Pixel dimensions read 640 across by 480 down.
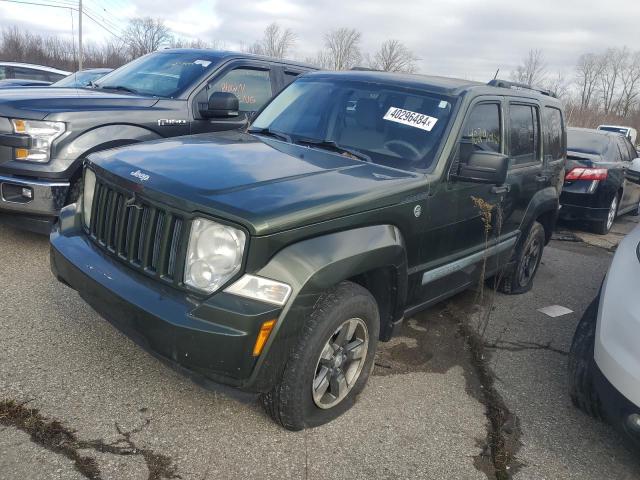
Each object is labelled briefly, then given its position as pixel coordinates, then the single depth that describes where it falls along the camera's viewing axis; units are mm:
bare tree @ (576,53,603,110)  57656
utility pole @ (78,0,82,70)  35069
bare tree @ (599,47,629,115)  58094
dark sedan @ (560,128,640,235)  7992
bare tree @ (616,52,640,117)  54719
